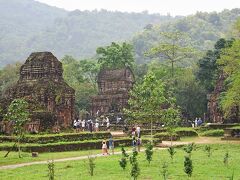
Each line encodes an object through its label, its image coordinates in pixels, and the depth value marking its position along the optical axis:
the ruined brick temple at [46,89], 50.97
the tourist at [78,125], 51.94
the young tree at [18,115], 32.71
